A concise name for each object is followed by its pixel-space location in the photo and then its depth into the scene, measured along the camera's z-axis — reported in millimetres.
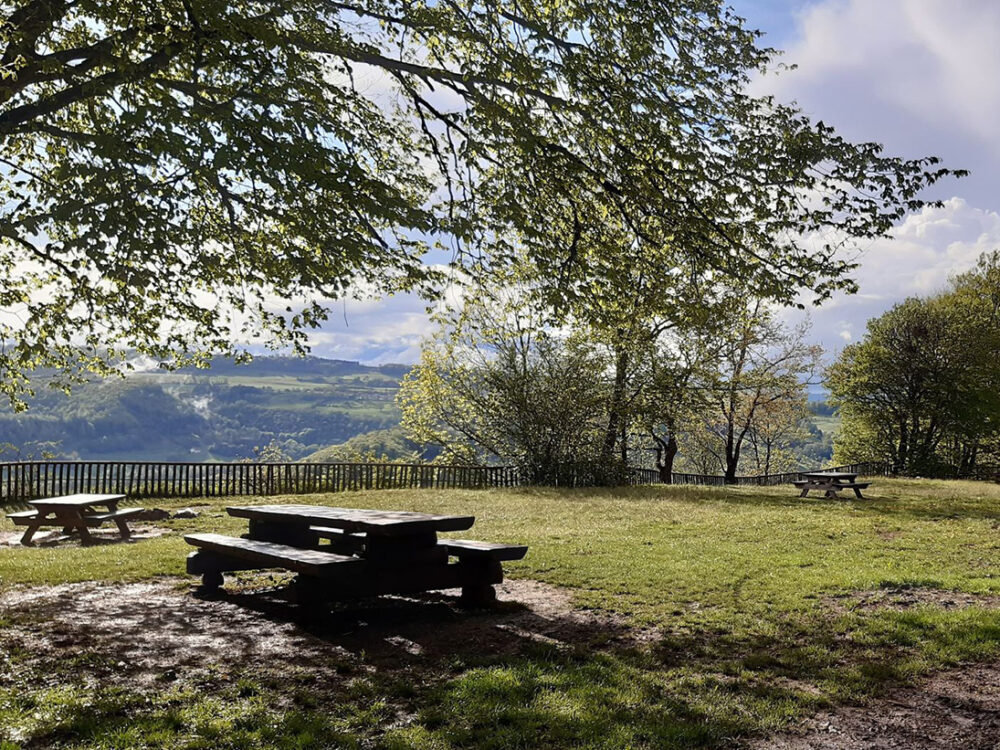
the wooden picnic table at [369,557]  6234
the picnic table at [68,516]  11867
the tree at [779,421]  40812
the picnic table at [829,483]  19766
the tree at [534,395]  24953
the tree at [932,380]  36500
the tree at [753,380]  30625
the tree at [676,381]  27797
